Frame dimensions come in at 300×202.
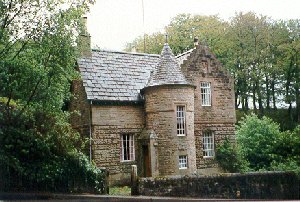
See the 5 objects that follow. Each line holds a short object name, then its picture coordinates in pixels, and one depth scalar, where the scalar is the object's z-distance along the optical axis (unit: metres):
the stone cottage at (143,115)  20.50
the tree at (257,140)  21.46
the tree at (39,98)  11.93
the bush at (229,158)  22.94
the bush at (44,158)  11.86
